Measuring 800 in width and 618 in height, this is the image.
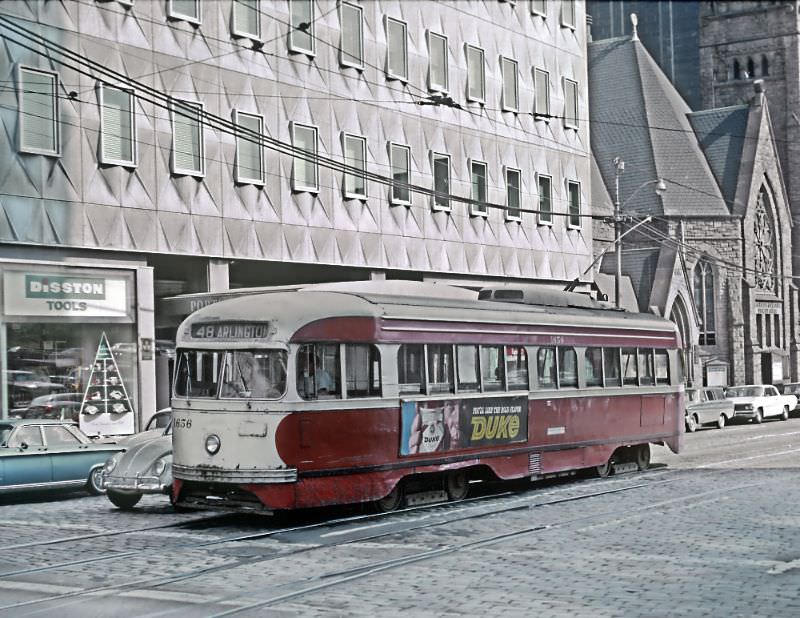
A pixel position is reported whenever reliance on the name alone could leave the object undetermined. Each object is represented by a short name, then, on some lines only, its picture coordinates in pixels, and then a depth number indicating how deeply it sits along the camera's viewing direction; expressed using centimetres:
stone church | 6794
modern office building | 2577
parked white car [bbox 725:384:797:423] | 4484
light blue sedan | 1902
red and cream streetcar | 1535
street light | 3889
